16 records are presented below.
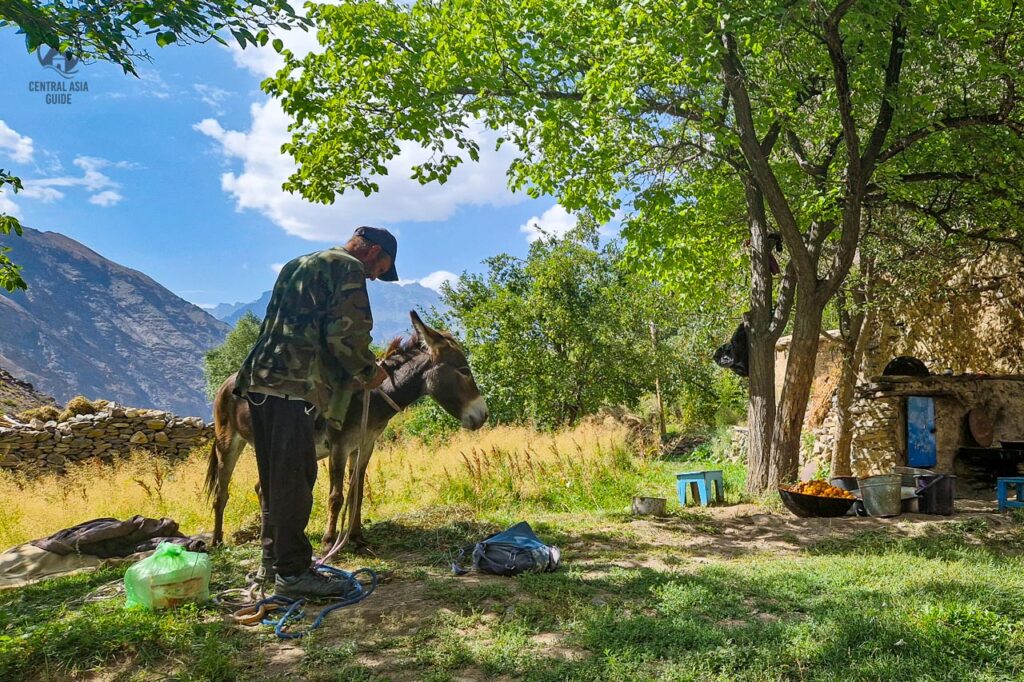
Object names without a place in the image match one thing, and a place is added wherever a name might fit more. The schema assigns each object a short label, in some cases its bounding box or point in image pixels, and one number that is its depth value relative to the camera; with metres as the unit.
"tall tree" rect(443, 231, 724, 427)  17.36
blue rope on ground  3.94
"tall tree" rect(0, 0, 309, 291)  4.52
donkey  5.80
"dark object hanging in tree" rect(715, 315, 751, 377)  10.16
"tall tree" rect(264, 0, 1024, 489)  7.23
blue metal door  10.95
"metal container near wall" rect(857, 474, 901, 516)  8.11
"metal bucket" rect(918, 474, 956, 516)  8.24
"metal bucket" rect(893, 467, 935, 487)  8.72
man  4.49
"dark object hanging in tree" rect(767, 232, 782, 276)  9.96
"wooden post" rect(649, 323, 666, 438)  19.98
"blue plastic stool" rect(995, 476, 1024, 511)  8.37
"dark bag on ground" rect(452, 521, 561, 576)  5.23
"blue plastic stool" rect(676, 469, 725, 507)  9.50
